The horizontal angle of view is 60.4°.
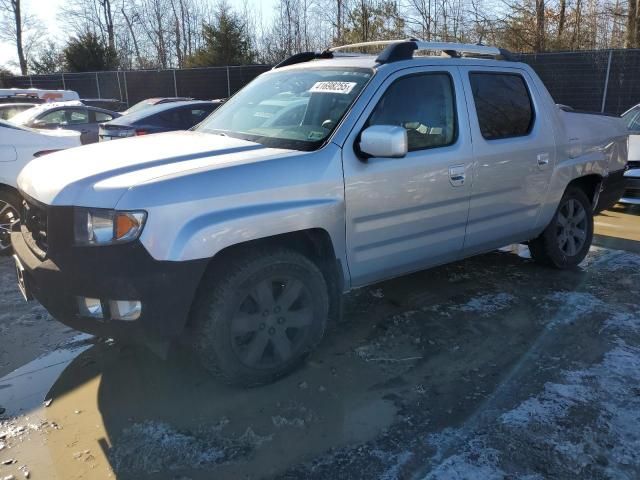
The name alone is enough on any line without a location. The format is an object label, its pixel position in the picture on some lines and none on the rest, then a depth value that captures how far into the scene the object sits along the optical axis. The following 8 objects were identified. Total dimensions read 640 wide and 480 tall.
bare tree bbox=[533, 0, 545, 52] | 20.12
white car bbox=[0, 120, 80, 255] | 5.94
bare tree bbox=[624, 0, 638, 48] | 18.75
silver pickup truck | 2.76
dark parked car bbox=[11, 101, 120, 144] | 10.65
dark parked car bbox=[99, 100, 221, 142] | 8.84
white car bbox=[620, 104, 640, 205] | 7.95
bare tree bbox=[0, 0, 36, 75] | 36.97
